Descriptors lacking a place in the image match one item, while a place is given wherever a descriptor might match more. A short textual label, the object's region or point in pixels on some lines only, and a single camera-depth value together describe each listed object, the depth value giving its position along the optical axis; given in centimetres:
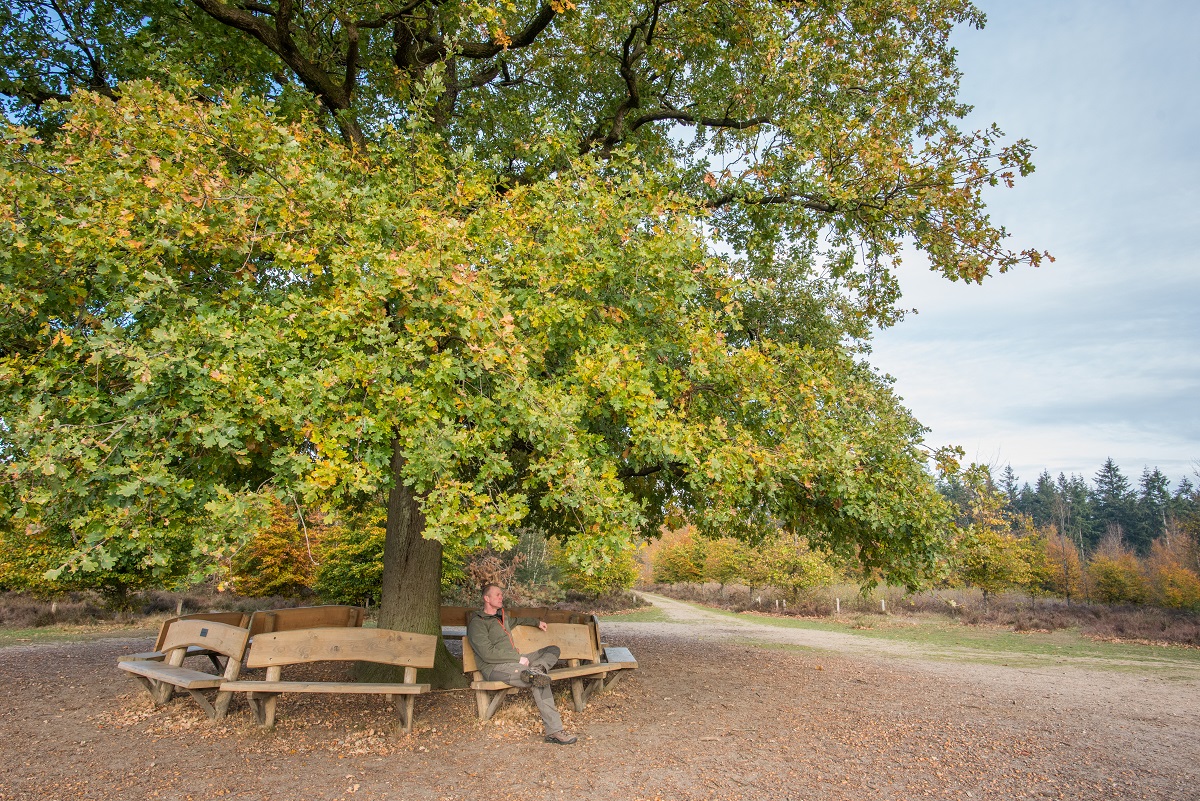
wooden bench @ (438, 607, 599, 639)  826
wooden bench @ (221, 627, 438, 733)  545
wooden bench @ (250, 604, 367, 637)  690
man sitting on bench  570
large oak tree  482
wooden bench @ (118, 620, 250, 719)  570
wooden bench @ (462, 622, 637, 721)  603
